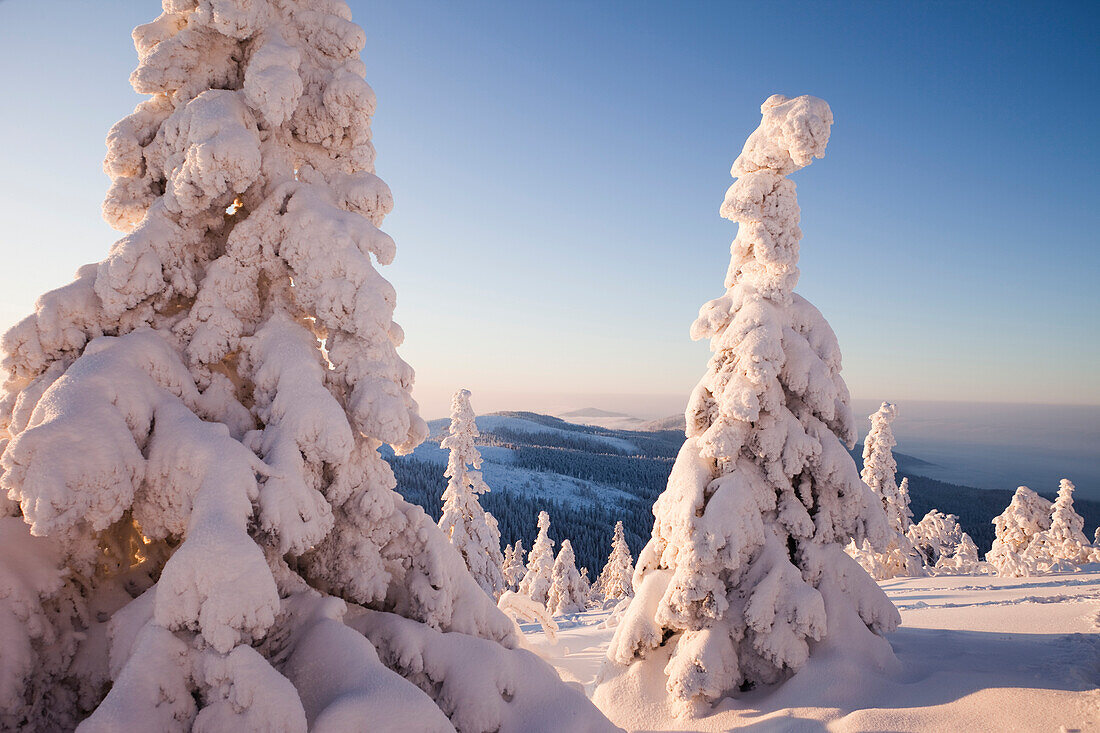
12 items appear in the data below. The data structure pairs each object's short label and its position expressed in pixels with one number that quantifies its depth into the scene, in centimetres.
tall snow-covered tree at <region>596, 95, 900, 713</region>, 960
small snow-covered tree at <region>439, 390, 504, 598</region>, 2392
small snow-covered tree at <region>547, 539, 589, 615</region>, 3812
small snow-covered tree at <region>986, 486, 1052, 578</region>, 3081
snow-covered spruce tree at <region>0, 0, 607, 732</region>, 386
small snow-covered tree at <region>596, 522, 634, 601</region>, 4206
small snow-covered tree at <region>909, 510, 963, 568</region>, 4078
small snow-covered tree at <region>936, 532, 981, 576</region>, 3320
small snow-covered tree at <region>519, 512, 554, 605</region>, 3653
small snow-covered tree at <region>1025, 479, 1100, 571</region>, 2777
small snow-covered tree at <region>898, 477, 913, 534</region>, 3338
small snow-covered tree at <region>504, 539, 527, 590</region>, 4909
